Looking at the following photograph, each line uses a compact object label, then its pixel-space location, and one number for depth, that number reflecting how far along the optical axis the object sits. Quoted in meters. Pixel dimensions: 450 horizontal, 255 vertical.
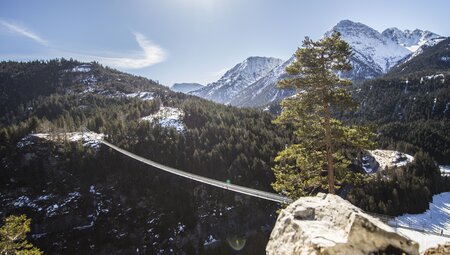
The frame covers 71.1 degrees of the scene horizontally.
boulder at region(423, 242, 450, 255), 10.40
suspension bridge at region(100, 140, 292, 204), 49.84
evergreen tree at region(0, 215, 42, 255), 21.88
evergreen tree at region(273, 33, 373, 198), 20.20
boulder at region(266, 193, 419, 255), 8.12
